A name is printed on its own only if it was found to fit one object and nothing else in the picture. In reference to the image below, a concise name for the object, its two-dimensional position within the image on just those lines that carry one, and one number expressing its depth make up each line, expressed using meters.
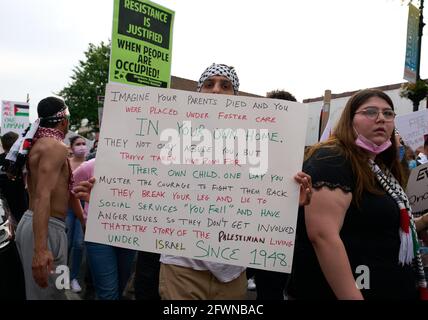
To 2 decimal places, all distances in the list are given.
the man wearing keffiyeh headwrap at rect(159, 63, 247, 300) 2.14
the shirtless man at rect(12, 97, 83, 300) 2.70
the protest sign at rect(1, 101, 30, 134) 11.56
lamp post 10.75
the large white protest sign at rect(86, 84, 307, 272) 2.04
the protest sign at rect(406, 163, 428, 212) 2.96
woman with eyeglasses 1.90
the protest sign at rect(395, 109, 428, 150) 5.23
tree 34.47
